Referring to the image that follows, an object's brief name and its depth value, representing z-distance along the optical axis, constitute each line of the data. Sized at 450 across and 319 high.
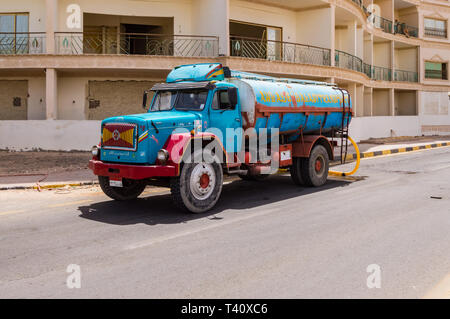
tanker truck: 8.07
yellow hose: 13.17
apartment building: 19.20
